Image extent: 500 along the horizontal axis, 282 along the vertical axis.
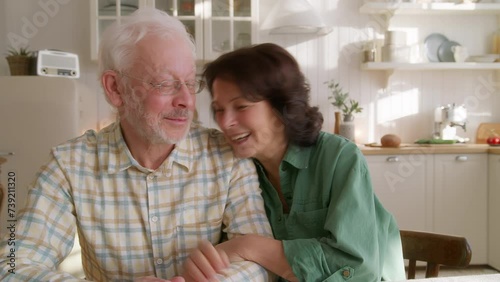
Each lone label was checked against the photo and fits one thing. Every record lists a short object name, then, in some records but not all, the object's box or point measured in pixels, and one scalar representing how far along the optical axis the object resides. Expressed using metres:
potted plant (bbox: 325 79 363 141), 4.06
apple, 3.96
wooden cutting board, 4.34
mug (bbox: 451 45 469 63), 4.20
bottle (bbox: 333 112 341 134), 4.15
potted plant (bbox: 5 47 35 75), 3.56
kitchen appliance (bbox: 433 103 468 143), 4.14
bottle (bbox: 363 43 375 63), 4.17
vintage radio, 3.46
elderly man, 1.25
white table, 1.09
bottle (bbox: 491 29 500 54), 4.32
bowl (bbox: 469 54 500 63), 4.14
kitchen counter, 3.71
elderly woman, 1.15
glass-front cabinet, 3.95
